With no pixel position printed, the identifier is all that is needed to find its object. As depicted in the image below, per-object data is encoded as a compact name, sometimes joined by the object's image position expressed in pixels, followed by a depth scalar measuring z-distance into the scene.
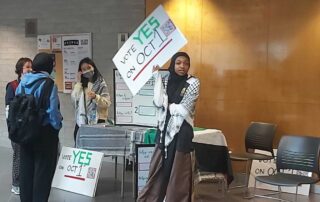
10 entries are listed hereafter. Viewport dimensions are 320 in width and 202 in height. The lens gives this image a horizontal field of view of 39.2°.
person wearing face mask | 5.62
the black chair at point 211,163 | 4.85
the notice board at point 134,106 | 4.86
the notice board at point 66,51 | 7.48
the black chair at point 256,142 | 5.28
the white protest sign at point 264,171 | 5.47
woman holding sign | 4.10
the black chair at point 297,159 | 4.41
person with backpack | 3.81
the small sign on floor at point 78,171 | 5.04
